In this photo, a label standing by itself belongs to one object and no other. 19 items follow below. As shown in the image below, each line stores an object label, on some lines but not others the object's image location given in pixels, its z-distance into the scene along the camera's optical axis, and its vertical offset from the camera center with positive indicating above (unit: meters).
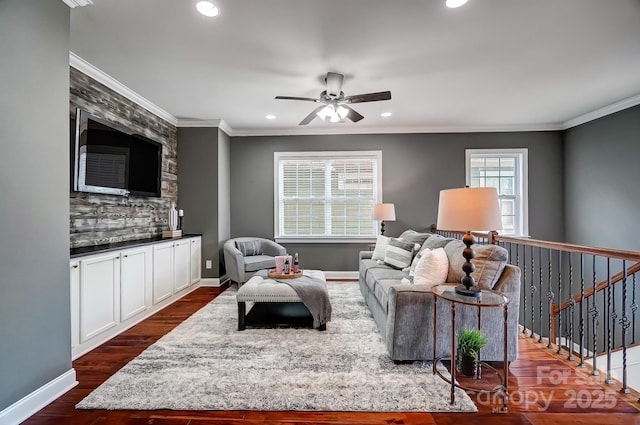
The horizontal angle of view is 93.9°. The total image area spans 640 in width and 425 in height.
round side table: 1.83 -0.65
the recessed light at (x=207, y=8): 2.09 +1.47
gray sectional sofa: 2.26 -0.79
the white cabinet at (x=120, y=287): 2.48 -0.77
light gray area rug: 1.86 -1.17
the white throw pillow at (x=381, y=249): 4.11 -0.50
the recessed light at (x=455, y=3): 2.08 +1.48
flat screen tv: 2.88 +0.60
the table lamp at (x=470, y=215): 1.93 -0.01
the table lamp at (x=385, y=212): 4.82 +0.02
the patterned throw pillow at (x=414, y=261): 3.20 -0.54
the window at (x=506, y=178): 5.21 +0.63
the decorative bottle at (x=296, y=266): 3.36 -0.60
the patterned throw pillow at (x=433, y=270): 2.59 -0.50
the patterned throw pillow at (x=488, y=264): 2.28 -0.39
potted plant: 2.04 -0.94
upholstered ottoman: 2.89 -1.03
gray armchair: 4.32 -0.68
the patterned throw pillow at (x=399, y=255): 3.62 -0.51
